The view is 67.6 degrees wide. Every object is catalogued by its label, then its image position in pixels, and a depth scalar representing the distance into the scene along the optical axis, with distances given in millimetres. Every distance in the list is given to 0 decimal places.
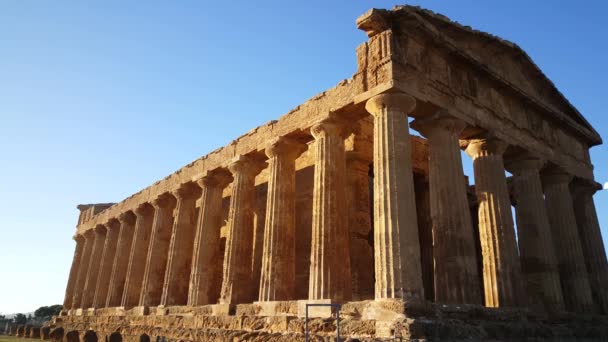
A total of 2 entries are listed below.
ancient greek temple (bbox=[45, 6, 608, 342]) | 10703
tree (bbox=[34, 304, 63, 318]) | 63219
